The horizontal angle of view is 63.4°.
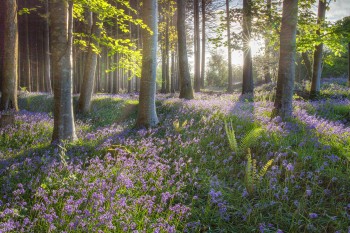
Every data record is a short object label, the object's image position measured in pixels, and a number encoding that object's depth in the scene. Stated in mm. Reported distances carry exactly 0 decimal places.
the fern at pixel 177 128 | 7924
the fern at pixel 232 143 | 5989
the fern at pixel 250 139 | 5886
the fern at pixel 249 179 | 4512
